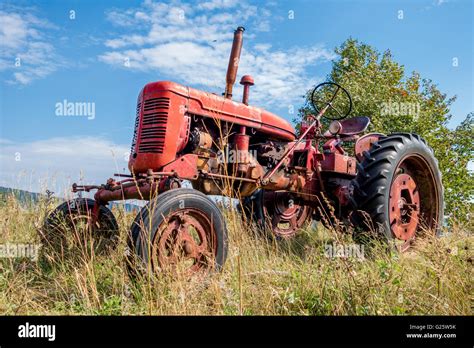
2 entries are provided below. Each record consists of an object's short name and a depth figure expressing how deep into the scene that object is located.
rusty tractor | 2.82
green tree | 12.21
